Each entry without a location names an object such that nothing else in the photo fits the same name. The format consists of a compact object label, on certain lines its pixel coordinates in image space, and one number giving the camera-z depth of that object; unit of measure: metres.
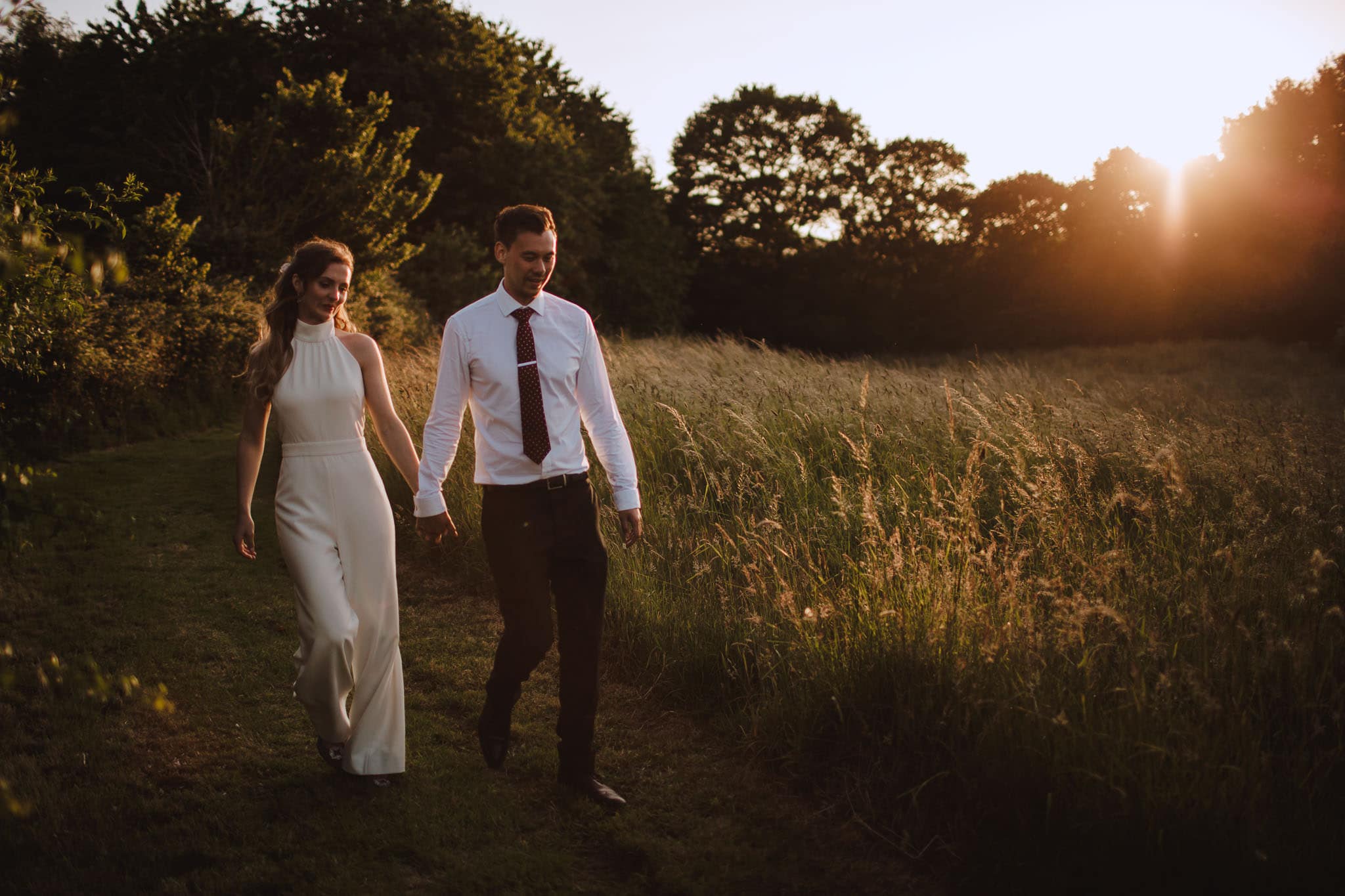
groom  3.59
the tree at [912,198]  44.38
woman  3.74
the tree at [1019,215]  41.66
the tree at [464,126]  29.08
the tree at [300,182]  20.91
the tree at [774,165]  44.03
